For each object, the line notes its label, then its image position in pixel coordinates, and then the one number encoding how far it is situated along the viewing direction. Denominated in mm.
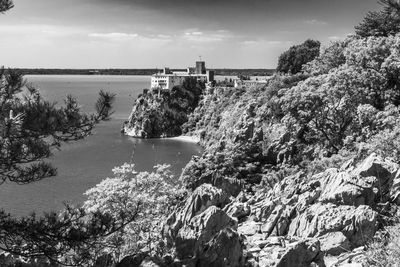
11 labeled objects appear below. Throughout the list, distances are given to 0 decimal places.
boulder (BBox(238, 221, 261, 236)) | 26375
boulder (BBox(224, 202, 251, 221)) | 29281
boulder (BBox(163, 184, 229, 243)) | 23703
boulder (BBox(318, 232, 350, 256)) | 21844
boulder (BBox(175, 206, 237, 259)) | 22062
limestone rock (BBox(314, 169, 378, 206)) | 23812
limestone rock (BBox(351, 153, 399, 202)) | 23891
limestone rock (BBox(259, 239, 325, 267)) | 20422
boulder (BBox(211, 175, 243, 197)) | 41531
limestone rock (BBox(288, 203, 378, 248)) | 21984
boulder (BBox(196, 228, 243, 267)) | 21484
